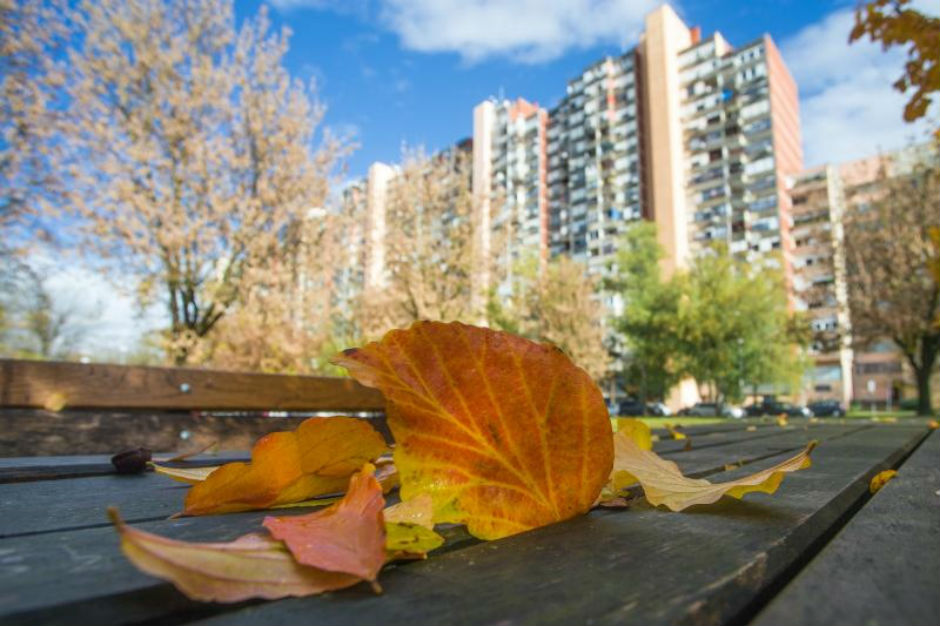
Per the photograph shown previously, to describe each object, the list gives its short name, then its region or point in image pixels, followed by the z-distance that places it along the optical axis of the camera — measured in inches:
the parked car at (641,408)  1471.5
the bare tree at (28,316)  353.7
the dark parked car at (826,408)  1363.2
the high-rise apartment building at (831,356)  1785.2
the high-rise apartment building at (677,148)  1956.2
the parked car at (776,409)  1335.5
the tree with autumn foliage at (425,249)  514.6
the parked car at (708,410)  1435.8
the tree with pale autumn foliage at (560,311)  1000.9
